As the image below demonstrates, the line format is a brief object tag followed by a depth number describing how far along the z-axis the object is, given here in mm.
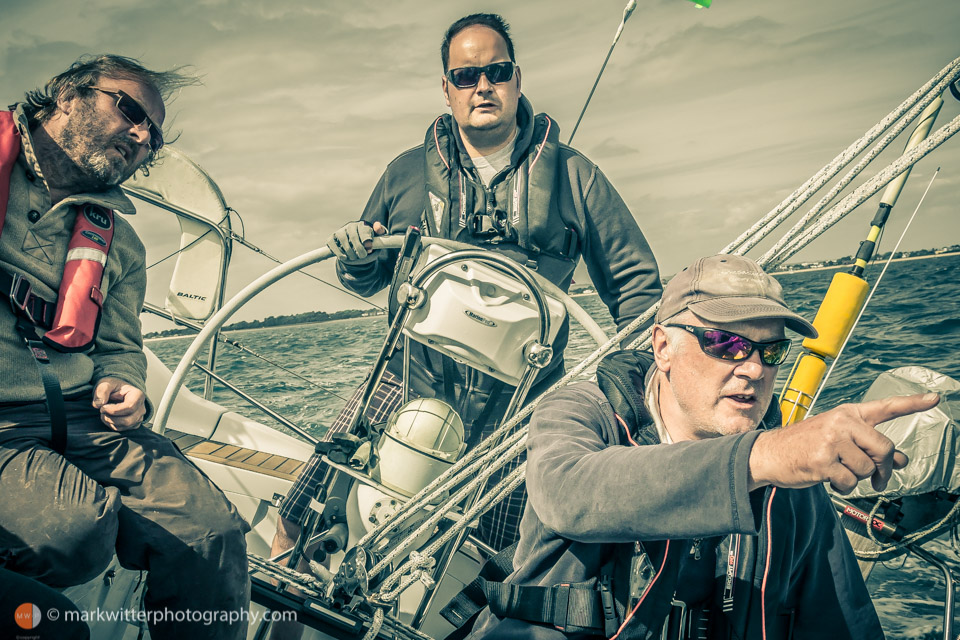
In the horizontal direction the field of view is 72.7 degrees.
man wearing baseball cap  1262
